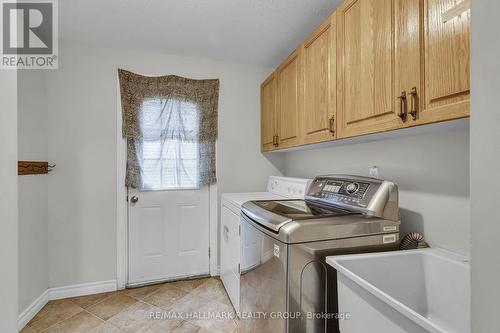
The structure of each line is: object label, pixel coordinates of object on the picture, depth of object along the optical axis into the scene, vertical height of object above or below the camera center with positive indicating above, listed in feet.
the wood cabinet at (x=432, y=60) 2.72 +1.34
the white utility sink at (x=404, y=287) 2.69 -1.63
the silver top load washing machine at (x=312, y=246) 3.68 -1.29
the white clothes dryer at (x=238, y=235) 5.16 -1.71
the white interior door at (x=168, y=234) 8.23 -2.40
